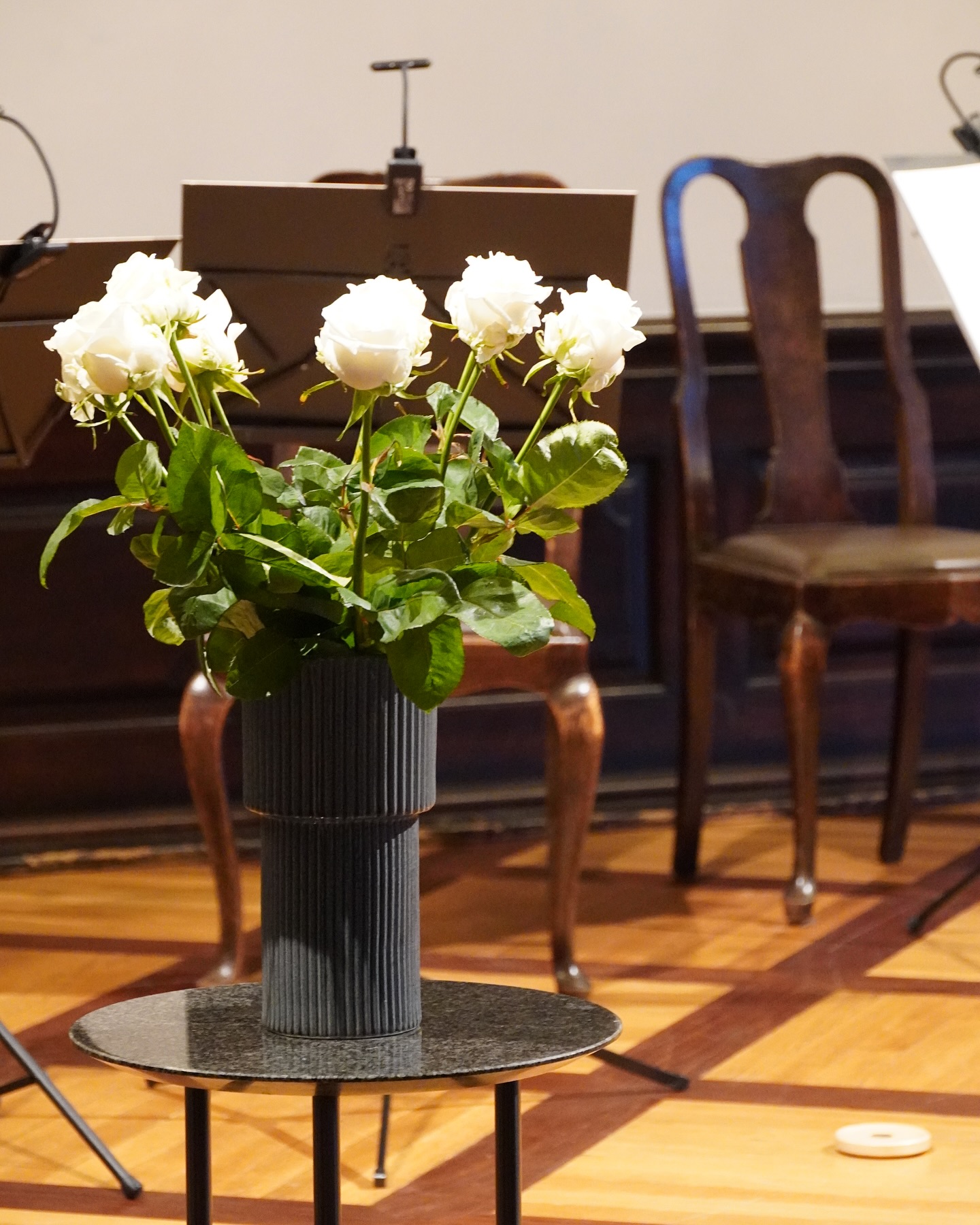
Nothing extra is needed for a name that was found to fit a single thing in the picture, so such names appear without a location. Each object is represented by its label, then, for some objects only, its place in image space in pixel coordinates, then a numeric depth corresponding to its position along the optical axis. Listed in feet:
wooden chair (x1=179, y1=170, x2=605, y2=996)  17.61
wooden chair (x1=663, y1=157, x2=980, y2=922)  18.99
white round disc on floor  16.17
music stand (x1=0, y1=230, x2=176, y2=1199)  15.99
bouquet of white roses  13.36
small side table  13.24
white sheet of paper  16.95
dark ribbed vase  13.48
